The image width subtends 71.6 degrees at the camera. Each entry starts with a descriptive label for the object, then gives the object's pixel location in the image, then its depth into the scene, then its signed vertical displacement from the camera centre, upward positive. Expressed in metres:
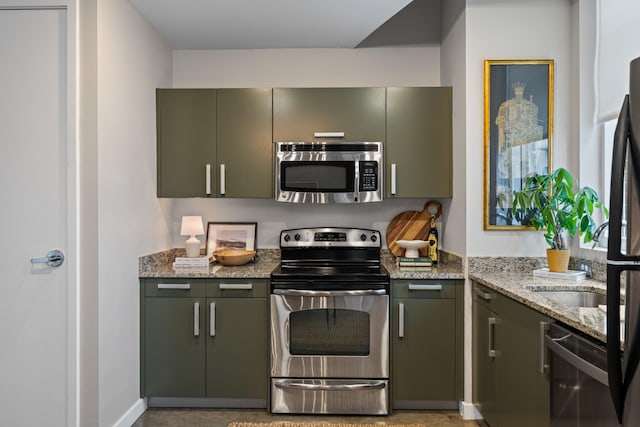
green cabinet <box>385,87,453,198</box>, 3.08 +0.46
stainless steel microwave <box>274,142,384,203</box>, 3.07 +0.26
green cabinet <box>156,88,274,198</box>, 3.12 +0.47
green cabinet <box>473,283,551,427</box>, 1.86 -0.74
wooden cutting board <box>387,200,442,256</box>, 3.36 -0.13
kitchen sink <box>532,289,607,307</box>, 2.13 -0.43
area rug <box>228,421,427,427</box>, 2.61 -1.28
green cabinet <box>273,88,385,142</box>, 3.11 +0.68
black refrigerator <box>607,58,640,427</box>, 1.07 -0.14
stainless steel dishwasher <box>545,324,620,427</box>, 1.42 -0.61
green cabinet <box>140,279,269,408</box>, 2.80 -0.82
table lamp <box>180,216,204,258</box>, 3.09 -0.16
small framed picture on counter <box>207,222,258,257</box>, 3.39 -0.21
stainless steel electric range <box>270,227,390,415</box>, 2.74 -0.83
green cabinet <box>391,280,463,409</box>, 2.76 -0.82
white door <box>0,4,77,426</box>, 2.26 -0.02
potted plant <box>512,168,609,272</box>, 2.32 +0.00
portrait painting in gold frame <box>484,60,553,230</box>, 2.70 +0.48
